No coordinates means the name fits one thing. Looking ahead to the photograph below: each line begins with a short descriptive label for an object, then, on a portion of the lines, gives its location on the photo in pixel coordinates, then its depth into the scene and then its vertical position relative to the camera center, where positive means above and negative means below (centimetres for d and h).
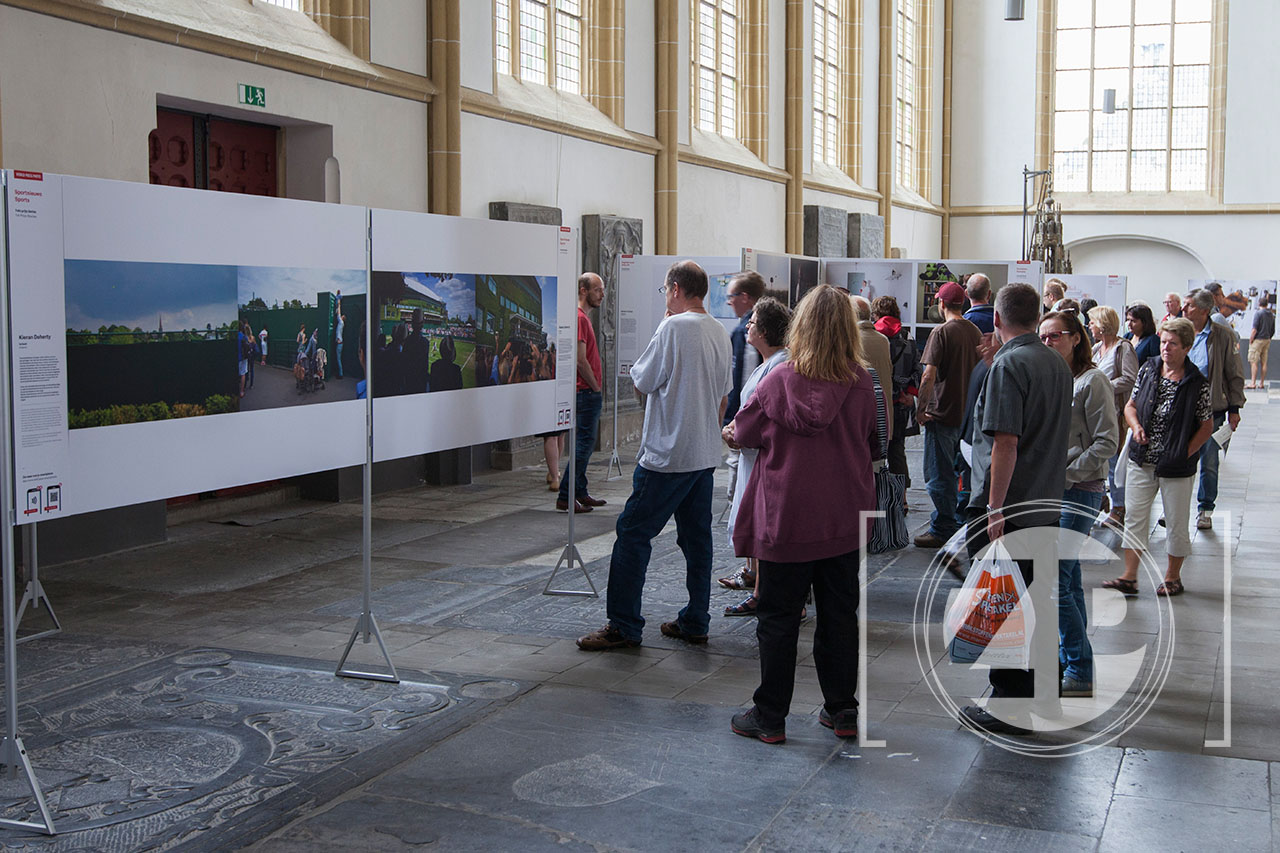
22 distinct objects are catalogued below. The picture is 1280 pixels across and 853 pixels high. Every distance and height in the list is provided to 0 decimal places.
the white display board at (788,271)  1266 +75
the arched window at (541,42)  1376 +328
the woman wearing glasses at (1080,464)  511 -50
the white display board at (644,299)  1228 +43
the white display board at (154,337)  433 +2
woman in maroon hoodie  453 -50
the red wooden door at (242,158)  1001 +143
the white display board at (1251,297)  2639 +99
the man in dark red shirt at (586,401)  986 -43
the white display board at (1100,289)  1747 +76
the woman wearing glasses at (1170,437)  693 -48
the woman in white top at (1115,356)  856 -6
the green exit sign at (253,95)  962 +181
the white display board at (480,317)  596 +14
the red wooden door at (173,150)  938 +138
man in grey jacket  905 -13
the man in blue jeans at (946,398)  842 -33
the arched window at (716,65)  1833 +396
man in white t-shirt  585 -48
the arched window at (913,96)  2819 +545
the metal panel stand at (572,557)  713 -119
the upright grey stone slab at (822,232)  2120 +183
